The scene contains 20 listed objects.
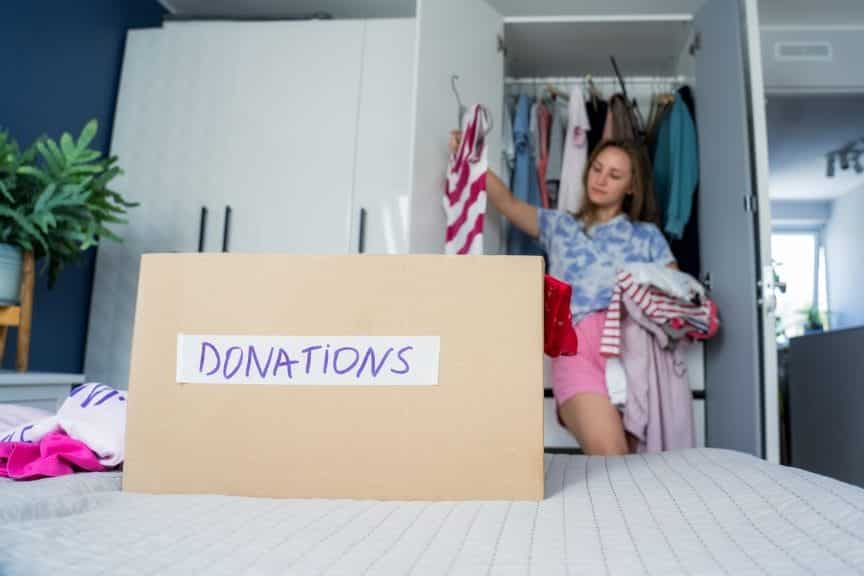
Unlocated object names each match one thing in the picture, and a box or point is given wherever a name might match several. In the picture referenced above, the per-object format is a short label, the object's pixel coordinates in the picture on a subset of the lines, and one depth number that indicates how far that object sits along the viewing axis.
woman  1.92
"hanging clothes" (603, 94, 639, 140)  2.56
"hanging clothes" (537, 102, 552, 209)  2.62
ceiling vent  2.97
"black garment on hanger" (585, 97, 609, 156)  2.64
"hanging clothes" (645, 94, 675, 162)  2.61
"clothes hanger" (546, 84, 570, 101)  2.75
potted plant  1.87
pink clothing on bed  0.71
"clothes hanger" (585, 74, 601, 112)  2.68
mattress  0.43
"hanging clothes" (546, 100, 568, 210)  2.64
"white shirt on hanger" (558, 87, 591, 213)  2.54
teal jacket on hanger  2.34
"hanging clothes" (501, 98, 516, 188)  2.65
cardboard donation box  0.66
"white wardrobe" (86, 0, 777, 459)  2.52
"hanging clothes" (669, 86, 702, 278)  2.39
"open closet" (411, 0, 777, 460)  1.90
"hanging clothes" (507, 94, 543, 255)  2.61
